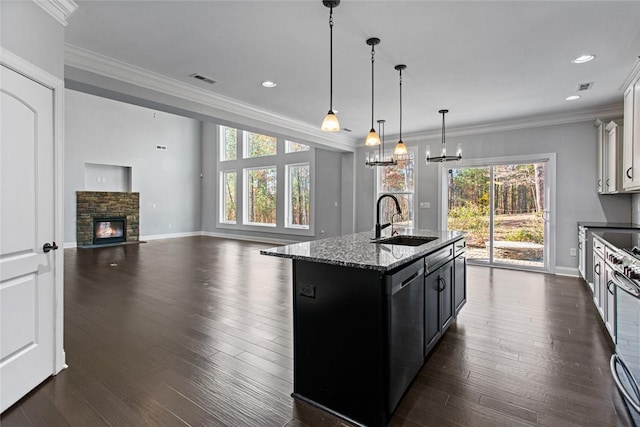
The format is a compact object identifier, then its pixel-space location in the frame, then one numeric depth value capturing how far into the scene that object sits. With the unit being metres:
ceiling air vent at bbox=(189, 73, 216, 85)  3.94
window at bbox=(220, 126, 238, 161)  10.95
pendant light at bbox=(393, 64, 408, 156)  4.04
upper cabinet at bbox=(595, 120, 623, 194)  4.27
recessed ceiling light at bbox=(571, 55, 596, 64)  3.40
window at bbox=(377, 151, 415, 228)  7.20
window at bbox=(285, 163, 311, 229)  9.04
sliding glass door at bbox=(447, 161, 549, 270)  5.86
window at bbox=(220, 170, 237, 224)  10.91
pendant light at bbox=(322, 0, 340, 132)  2.65
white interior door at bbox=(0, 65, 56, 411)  1.97
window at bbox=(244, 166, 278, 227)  9.85
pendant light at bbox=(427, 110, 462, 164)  4.13
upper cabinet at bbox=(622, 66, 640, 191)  3.27
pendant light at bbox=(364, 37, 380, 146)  3.14
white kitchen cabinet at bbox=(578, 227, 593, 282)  4.53
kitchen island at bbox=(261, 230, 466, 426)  1.82
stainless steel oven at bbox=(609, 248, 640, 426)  2.00
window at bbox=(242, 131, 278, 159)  9.82
